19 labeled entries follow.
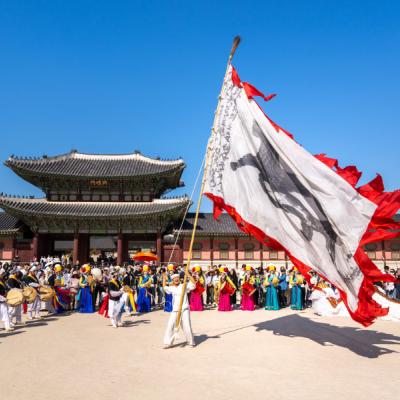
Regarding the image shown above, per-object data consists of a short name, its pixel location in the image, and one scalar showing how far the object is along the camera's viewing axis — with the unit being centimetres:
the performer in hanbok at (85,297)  1416
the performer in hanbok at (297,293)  1519
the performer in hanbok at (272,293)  1522
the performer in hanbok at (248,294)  1516
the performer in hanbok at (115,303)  1089
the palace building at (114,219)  2970
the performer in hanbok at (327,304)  1340
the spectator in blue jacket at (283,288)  1583
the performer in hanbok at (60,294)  1403
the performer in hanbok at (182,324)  820
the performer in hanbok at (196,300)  1480
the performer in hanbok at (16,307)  1107
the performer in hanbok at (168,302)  1438
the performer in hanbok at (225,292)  1466
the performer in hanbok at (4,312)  1027
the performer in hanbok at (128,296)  1240
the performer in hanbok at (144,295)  1446
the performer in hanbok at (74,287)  1473
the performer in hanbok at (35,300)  1252
